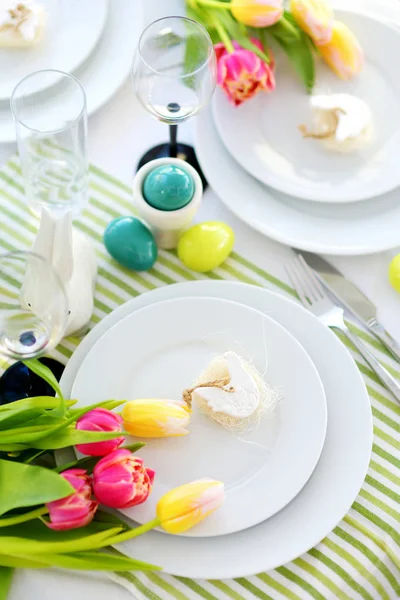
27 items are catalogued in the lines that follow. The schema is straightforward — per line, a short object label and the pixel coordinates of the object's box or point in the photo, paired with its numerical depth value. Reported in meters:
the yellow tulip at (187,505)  0.75
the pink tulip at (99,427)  0.77
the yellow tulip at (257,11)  1.03
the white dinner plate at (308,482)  0.78
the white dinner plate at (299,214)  0.99
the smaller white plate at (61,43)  1.07
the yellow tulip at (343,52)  1.06
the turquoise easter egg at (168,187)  0.93
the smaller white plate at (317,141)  1.02
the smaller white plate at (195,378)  0.80
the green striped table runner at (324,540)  0.80
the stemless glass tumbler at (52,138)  0.96
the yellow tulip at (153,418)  0.80
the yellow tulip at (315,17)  1.04
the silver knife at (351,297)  0.94
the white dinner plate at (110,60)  1.06
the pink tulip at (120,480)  0.73
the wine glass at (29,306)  0.73
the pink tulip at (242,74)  1.00
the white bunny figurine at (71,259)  0.80
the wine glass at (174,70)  0.93
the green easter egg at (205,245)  0.96
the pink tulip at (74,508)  0.72
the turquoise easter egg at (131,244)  0.96
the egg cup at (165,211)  0.94
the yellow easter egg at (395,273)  0.97
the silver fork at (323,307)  0.92
